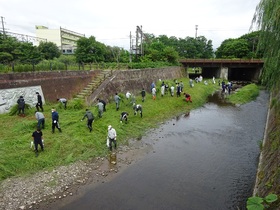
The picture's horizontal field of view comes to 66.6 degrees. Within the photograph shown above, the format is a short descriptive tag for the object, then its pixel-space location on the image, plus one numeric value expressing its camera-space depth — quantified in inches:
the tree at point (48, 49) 1594.5
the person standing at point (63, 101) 666.2
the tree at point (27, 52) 1255.0
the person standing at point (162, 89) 949.2
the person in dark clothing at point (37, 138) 398.9
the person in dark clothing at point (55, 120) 486.6
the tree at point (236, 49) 2276.1
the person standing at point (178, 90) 965.2
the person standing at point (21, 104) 578.2
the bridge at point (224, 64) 1775.3
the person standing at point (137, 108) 692.5
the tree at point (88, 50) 1371.8
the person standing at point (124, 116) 619.9
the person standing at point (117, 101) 714.3
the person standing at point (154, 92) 914.5
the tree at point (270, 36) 327.0
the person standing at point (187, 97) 936.0
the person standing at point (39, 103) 615.9
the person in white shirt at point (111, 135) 452.9
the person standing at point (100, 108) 598.2
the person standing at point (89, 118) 511.0
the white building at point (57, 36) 2990.2
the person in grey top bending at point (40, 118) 489.1
